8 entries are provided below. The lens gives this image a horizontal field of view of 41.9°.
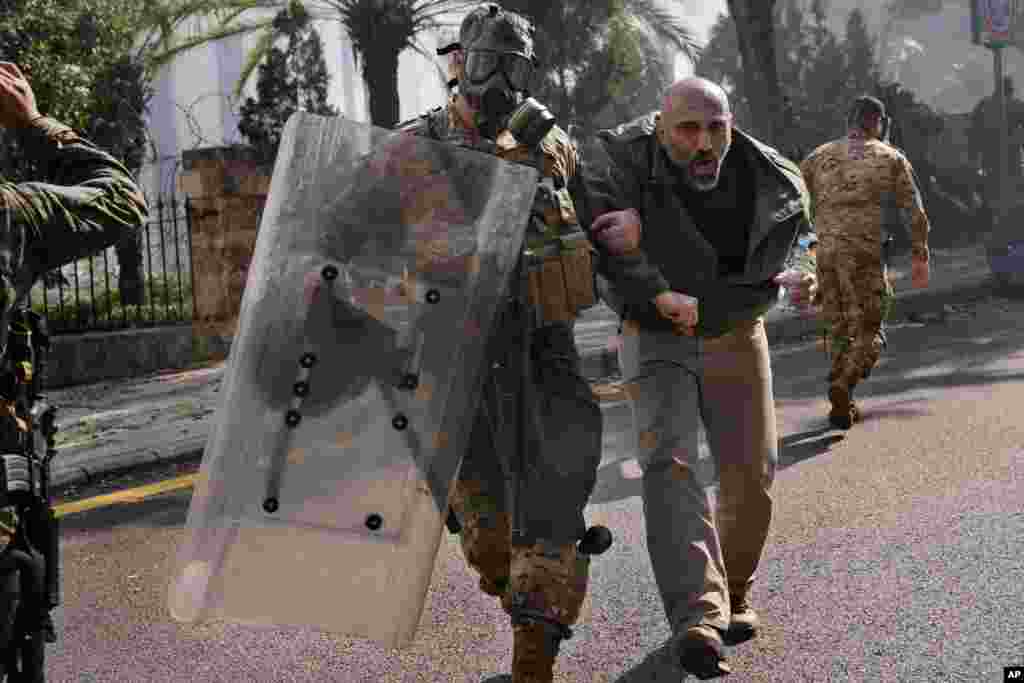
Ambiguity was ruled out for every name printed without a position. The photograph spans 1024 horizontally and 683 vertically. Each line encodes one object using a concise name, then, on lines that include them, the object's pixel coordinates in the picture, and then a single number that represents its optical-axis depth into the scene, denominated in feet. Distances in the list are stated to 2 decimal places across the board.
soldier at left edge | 8.41
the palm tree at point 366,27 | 43.96
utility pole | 61.77
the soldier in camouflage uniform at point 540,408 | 10.71
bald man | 11.25
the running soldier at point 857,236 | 23.25
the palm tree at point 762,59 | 49.62
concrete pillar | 36.96
